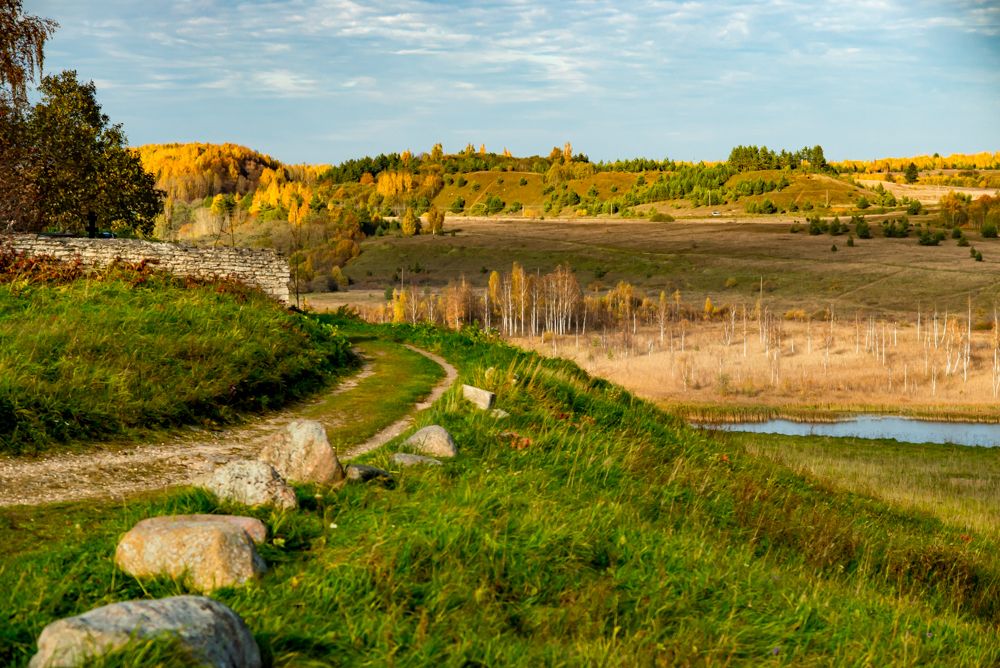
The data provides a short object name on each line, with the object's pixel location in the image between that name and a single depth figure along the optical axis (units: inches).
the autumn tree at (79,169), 1460.4
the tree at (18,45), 1203.9
